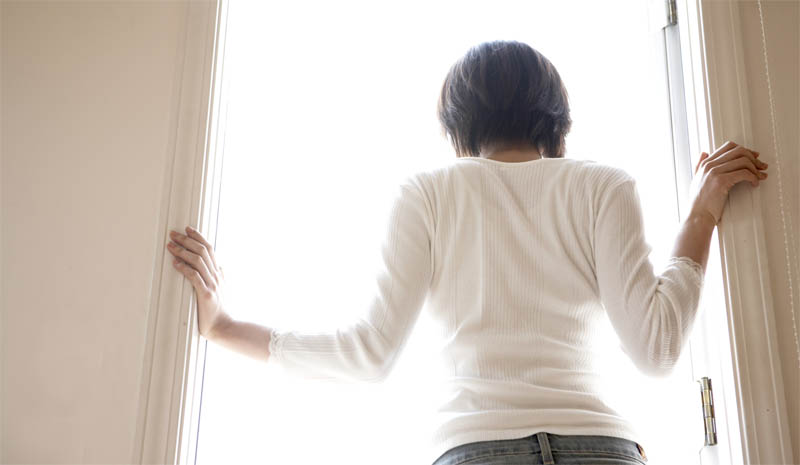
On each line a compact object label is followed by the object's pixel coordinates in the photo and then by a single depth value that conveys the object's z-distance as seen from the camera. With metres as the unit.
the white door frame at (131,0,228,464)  1.21
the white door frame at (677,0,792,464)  1.17
